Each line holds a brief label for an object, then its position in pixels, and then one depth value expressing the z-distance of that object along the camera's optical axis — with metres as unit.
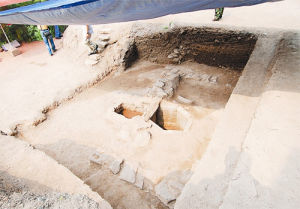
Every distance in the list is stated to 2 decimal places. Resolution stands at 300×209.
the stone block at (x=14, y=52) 7.44
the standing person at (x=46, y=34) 6.70
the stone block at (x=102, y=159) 3.42
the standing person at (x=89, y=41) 6.56
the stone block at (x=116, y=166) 3.28
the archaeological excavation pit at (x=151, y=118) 3.16
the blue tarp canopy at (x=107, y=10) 2.23
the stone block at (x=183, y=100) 4.75
